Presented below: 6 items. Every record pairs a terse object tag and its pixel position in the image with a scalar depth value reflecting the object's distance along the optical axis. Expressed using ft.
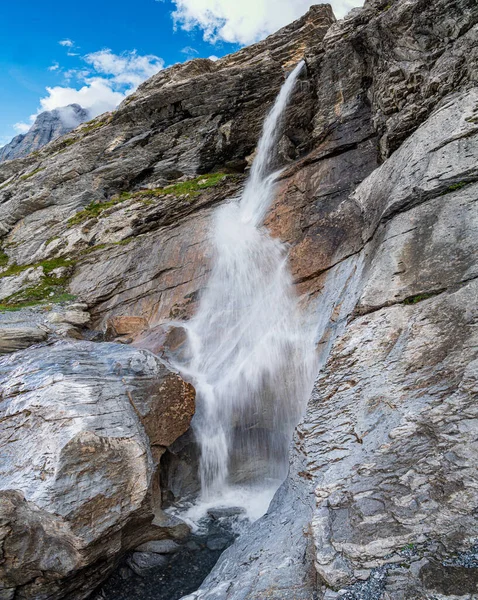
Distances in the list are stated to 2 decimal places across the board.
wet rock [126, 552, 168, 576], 23.71
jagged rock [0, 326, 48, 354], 39.34
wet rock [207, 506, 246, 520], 27.63
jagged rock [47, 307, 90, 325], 53.36
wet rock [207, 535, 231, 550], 25.02
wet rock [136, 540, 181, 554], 24.64
